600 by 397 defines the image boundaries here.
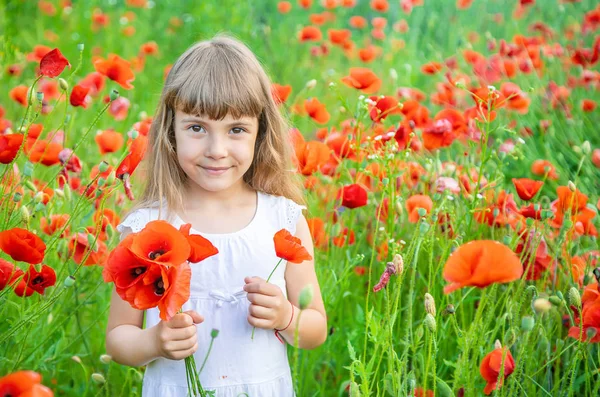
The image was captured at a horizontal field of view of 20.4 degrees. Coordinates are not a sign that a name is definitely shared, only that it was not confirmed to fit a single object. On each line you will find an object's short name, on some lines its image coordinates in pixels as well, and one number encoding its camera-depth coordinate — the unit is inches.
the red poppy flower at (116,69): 91.3
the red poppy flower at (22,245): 73.3
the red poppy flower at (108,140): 91.3
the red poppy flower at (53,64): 78.1
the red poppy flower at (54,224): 84.8
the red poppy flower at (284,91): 98.4
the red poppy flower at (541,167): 102.6
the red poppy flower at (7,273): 74.5
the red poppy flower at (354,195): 86.8
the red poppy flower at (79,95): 87.3
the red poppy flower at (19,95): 100.1
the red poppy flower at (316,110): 98.7
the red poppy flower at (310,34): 145.3
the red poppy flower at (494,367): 73.9
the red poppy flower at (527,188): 84.4
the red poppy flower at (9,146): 75.8
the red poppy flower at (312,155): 88.0
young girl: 77.1
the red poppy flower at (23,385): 61.2
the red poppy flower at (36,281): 77.1
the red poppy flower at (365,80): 97.8
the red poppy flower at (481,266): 68.1
